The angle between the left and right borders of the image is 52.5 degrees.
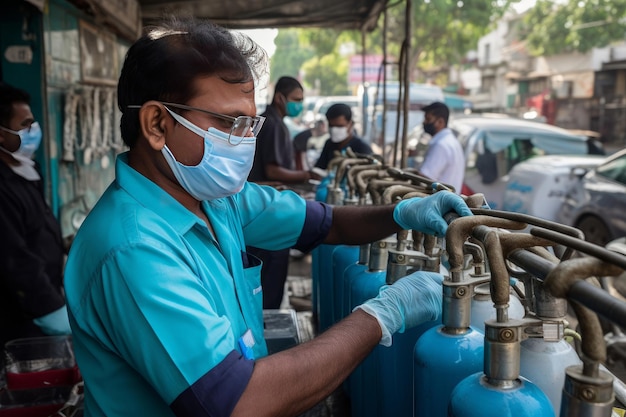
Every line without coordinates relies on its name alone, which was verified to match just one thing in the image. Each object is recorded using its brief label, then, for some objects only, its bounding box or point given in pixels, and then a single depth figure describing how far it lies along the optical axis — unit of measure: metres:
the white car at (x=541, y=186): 6.93
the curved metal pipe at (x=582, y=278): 0.86
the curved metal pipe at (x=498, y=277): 1.05
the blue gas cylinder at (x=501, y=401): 0.98
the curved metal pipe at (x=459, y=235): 1.18
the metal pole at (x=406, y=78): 3.94
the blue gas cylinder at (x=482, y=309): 1.34
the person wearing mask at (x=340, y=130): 5.44
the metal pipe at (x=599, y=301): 0.80
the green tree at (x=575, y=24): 22.17
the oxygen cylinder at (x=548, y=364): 1.07
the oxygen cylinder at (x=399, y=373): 1.45
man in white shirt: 5.62
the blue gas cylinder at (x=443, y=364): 1.17
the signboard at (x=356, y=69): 24.82
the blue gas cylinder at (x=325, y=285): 2.38
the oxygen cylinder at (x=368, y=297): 1.63
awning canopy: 5.73
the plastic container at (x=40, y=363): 2.24
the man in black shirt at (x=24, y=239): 2.82
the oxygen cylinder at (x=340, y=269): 2.03
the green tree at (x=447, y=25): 20.17
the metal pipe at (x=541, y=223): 1.07
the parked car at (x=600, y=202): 6.25
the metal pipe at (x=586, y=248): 0.86
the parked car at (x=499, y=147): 8.01
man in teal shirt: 1.11
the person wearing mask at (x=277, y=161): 4.22
